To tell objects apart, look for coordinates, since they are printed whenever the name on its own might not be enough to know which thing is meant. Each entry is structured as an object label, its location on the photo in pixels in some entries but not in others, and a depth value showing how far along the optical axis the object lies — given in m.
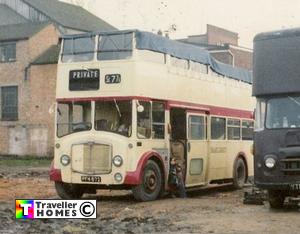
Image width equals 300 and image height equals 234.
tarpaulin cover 15.91
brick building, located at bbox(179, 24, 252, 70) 55.87
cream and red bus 15.50
